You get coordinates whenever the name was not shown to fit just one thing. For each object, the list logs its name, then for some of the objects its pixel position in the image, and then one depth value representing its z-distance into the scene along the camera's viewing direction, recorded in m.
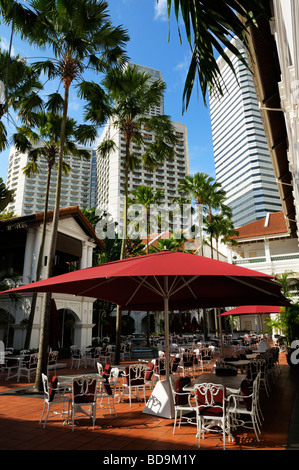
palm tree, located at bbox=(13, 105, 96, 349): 13.21
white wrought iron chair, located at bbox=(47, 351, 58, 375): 13.31
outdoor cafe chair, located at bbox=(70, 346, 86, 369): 15.00
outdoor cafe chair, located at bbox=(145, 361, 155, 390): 8.24
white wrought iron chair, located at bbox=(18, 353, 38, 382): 11.55
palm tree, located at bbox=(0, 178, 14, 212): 16.42
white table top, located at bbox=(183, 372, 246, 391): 5.83
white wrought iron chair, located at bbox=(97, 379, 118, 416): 6.67
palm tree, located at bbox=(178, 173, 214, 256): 26.98
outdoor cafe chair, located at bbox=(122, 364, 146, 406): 7.64
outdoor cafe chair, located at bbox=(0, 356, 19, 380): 12.68
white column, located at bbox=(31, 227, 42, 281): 18.26
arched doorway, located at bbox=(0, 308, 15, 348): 17.23
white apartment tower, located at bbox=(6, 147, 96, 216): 106.31
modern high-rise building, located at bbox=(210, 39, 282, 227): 134.88
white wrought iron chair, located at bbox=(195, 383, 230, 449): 4.89
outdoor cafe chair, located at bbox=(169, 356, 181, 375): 9.62
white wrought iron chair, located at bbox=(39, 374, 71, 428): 6.14
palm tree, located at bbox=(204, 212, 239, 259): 30.09
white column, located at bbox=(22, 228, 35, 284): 17.97
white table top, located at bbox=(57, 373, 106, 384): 6.52
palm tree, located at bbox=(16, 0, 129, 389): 10.09
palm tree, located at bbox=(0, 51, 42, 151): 11.45
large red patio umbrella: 4.16
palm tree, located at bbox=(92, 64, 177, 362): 15.43
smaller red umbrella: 14.00
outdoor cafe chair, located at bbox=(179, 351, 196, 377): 11.67
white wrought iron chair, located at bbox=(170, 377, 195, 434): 5.59
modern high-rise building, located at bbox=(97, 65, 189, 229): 88.88
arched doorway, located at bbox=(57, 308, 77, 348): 21.14
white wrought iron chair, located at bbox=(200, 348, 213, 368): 13.60
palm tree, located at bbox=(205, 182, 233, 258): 27.82
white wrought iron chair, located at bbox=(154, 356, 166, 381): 8.99
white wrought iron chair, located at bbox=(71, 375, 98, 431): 5.83
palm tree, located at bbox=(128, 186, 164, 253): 28.19
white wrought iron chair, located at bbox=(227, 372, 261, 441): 5.27
